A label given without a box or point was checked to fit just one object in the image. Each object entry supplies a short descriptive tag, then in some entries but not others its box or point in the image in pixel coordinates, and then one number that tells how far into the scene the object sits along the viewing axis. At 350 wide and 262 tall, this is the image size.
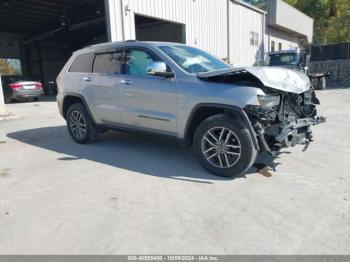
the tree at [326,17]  35.56
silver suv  4.12
